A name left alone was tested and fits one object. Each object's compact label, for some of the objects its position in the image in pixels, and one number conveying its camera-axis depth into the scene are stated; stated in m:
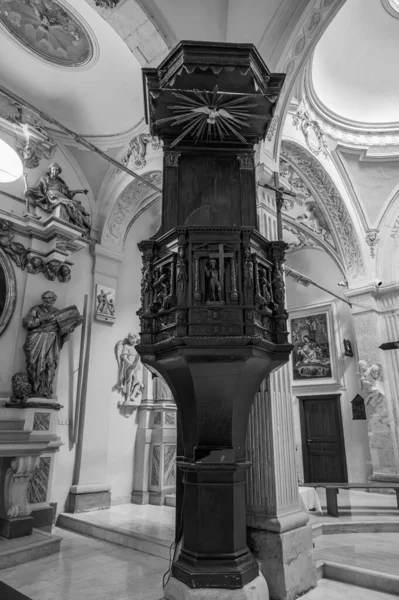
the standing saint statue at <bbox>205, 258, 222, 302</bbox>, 2.66
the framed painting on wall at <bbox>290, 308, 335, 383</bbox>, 9.55
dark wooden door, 8.84
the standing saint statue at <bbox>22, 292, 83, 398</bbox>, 5.12
